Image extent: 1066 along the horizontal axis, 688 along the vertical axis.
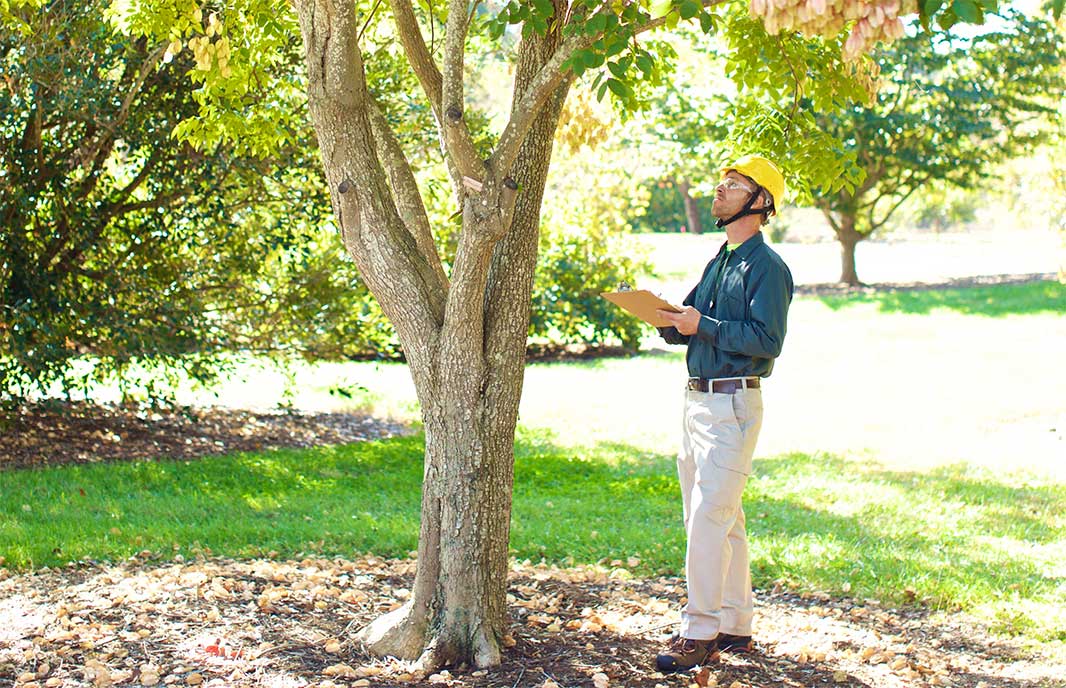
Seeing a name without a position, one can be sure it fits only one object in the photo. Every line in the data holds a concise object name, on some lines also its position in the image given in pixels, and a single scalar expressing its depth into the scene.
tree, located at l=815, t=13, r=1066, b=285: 21.16
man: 4.31
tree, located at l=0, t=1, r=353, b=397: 8.34
